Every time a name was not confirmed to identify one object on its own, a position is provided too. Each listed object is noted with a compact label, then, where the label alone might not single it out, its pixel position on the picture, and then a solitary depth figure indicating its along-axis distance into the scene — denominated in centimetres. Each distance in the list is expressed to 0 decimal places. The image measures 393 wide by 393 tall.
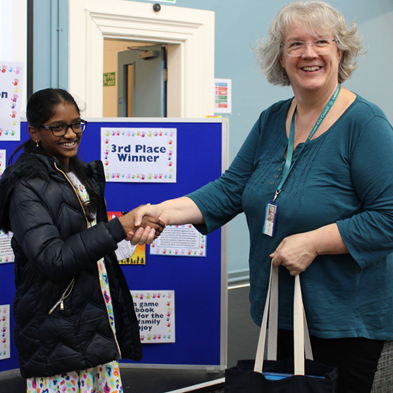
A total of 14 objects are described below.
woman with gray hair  109
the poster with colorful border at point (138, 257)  243
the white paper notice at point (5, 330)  234
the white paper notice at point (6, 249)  234
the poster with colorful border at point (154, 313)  244
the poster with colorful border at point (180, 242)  241
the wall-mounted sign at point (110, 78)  567
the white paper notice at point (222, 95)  412
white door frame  347
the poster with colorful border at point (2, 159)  231
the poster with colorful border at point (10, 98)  221
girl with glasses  128
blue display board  236
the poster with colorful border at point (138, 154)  234
